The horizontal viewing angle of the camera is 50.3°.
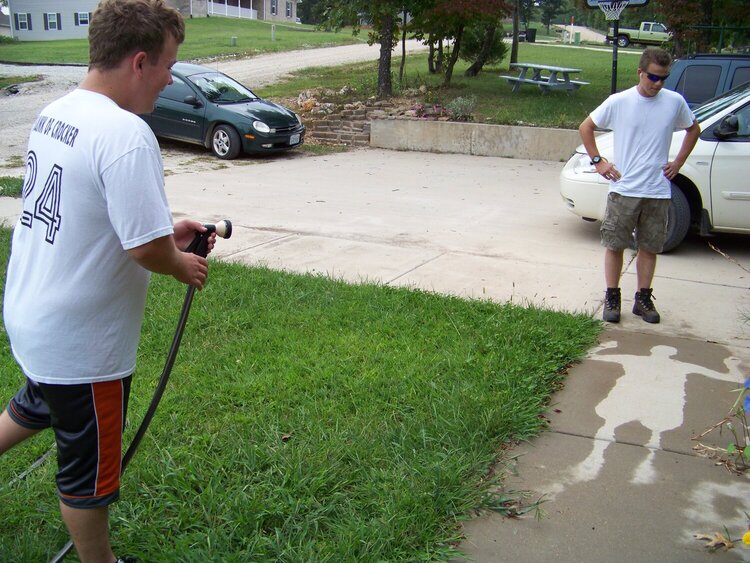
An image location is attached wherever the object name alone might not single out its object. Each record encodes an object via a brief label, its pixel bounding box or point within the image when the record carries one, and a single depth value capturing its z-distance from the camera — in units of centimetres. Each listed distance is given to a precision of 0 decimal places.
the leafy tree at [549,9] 5823
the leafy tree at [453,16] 1662
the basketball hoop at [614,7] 1184
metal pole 1152
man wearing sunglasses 532
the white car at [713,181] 701
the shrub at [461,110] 1514
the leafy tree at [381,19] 1723
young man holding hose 215
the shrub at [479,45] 2234
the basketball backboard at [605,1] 1206
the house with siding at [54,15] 5603
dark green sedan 1341
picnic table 1891
